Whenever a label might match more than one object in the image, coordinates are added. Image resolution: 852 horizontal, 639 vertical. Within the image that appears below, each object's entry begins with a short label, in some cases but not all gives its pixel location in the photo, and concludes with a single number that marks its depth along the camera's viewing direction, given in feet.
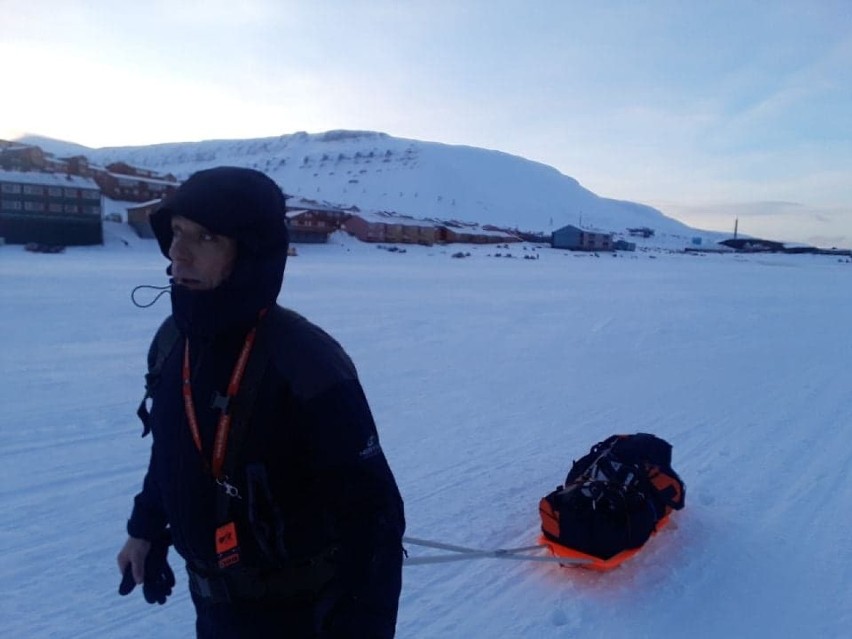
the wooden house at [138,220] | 152.81
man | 5.19
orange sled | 12.20
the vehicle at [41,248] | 114.32
